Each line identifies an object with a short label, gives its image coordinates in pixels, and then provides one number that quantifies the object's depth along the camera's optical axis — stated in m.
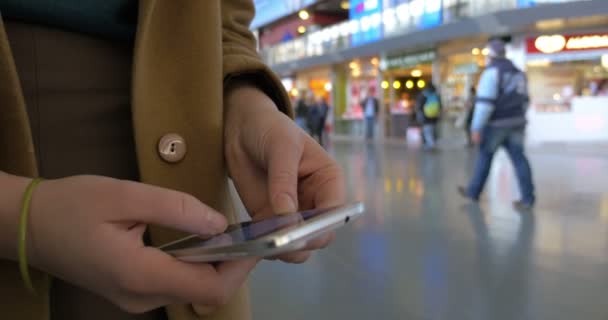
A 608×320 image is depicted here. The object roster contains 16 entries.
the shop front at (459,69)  15.89
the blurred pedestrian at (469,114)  12.64
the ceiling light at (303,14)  28.17
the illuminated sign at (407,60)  17.73
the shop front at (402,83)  18.44
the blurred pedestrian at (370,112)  18.06
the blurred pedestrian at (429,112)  12.72
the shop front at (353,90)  22.06
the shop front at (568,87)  13.09
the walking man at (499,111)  5.28
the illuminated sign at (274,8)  27.01
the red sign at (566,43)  13.30
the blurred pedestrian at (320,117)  17.02
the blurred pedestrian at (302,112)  17.39
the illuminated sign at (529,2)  12.72
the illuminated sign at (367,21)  21.25
